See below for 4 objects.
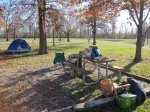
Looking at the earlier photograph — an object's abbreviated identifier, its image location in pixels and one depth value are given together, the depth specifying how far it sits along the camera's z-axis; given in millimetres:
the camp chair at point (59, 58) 6090
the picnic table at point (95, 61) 3863
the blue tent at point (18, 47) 11011
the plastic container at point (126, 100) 2752
